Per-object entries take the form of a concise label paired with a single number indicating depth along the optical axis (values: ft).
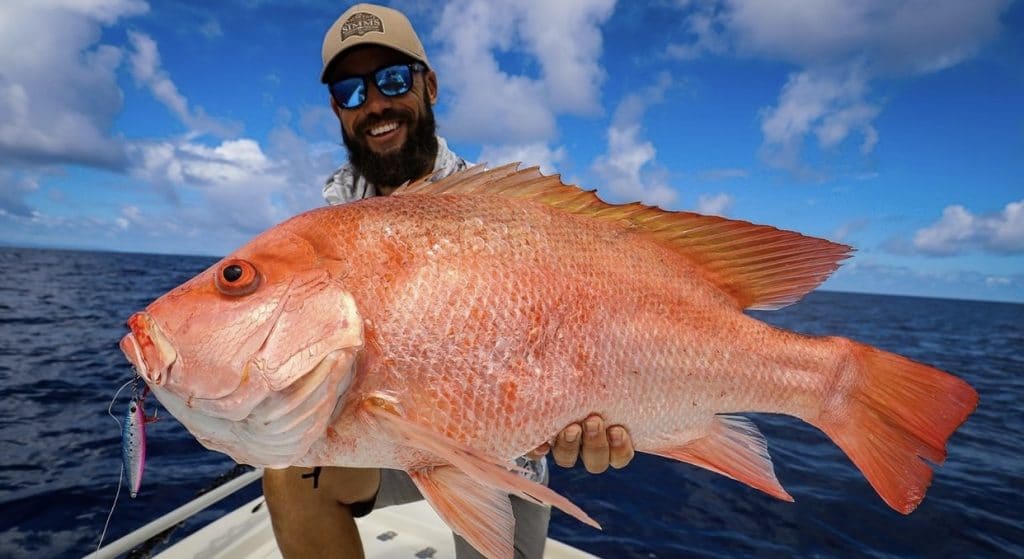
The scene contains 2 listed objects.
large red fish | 1.18
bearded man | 2.13
